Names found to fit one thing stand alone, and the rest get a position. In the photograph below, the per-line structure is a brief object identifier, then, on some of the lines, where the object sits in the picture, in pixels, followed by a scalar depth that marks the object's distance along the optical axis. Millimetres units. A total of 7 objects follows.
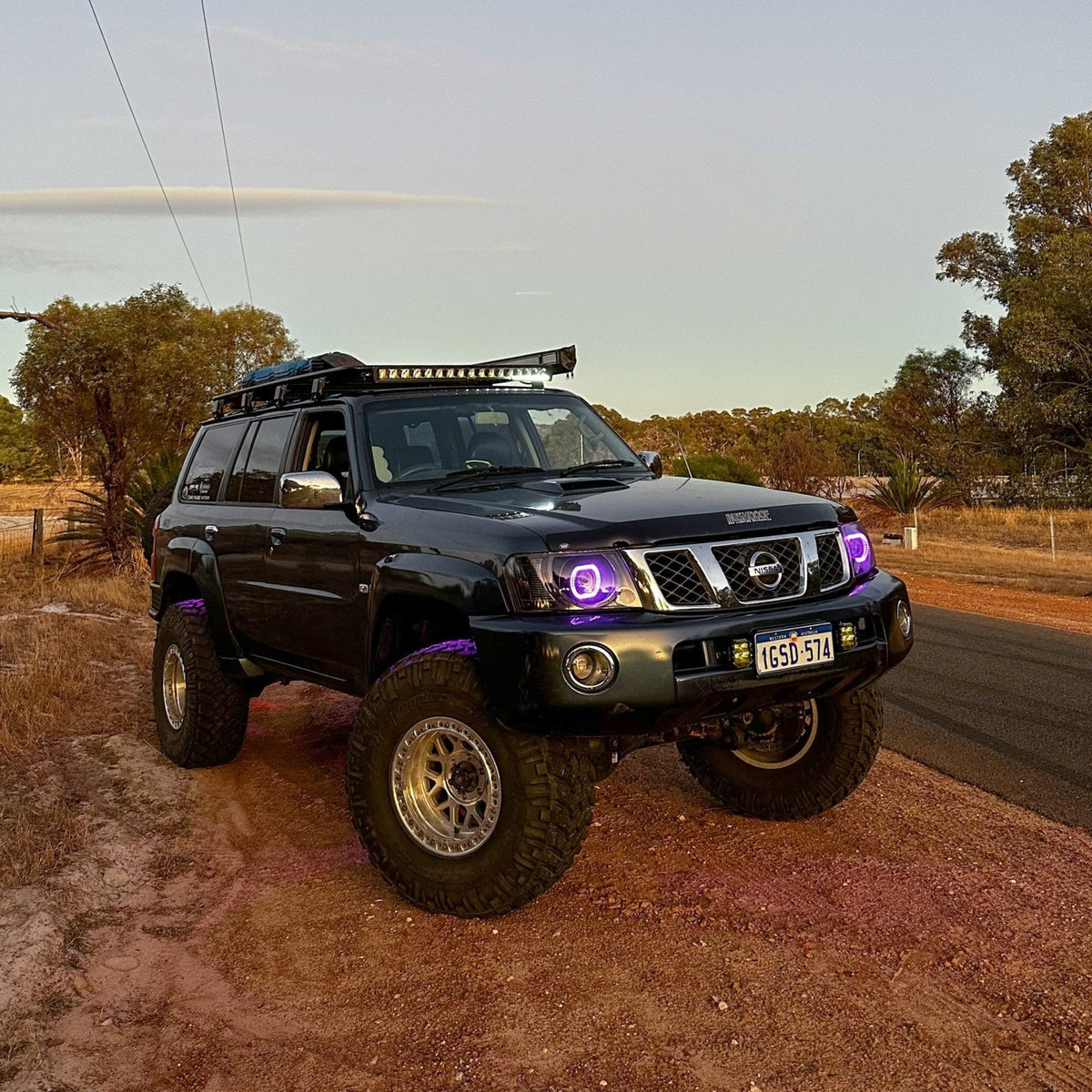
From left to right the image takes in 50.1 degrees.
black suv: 4059
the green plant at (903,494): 32250
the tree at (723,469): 27531
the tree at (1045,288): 33406
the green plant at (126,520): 17953
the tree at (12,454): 74250
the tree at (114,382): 23031
